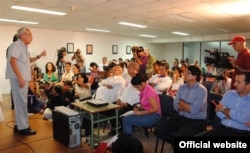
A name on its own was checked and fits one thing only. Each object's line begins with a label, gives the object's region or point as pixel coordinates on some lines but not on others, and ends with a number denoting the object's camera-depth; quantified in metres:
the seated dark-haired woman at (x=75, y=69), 5.47
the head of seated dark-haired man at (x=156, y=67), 4.66
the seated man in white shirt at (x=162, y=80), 4.18
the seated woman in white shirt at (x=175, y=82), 4.16
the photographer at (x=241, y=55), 2.95
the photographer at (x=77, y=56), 7.59
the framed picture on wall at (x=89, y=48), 9.73
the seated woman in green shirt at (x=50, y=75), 6.21
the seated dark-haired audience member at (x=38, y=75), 6.45
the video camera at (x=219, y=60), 3.26
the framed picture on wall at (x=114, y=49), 10.80
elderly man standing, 2.69
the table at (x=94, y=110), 2.74
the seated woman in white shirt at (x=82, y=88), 4.50
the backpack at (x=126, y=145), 2.41
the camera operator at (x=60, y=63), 7.24
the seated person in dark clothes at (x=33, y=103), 4.39
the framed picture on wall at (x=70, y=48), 9.12
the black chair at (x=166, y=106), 3.00
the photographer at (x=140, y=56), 4.57
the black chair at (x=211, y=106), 2.79
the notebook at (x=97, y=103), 2.91
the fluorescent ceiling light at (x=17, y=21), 6.67
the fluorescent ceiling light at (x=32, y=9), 4.89
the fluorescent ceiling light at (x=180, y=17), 5.82
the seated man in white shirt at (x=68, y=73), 5.72
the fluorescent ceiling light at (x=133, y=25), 7.15
